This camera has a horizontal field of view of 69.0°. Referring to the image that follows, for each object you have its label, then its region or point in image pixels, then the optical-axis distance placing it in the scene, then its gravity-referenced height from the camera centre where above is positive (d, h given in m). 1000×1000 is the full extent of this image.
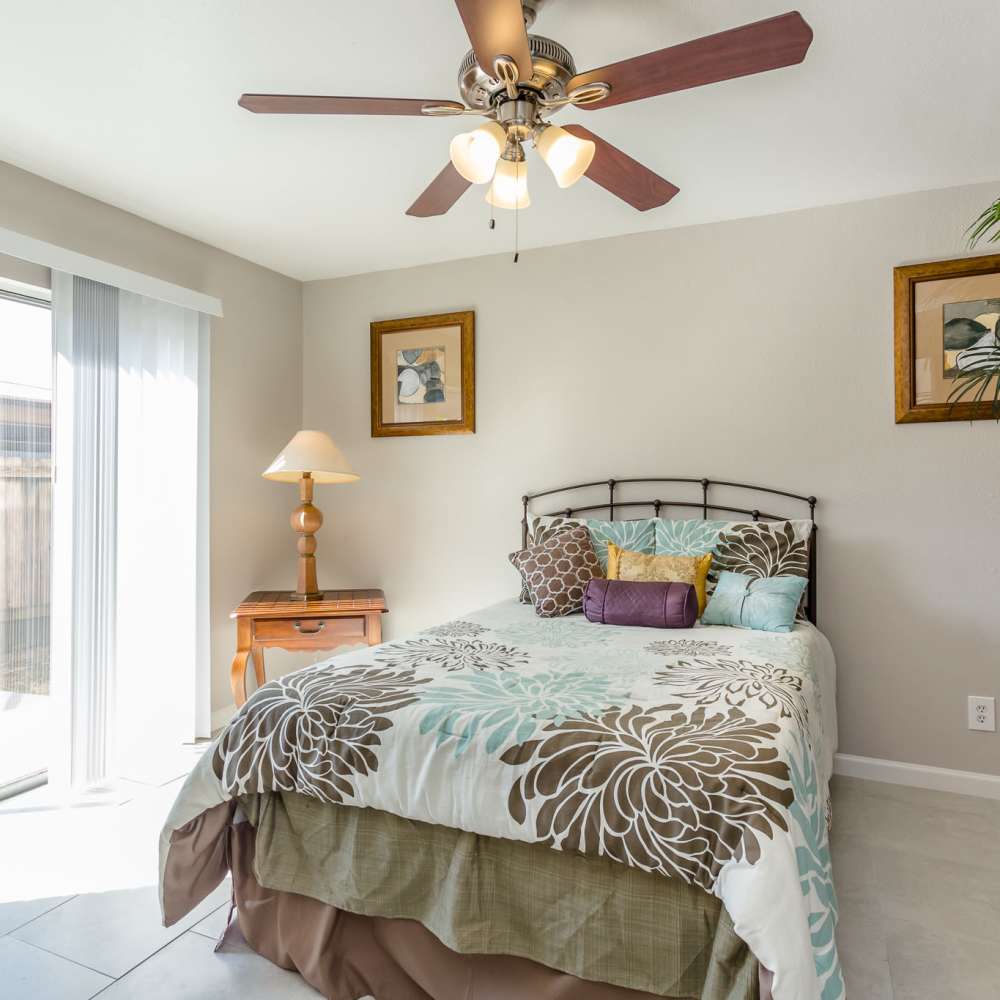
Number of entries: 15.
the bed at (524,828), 1.29 -0.65
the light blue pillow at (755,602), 2.55 -0.35
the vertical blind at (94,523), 2.90 -0.08
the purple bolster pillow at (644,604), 2.56 -0.36
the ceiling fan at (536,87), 1.44 +0.93
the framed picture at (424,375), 3.75 +0.68
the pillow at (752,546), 2.85 -0.16
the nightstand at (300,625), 3.34 -0.57
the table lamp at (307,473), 3.45 +0.15
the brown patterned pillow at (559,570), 2.86 -0.27
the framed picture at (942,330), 2.81 +0.69
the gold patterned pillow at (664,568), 2.77 -0.25
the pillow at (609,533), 3.09 -0.13
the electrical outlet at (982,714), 2.83 -0.81
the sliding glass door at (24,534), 2.81 -0.12
